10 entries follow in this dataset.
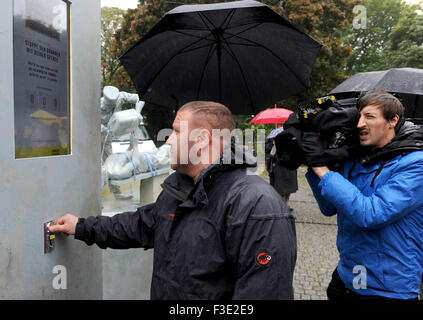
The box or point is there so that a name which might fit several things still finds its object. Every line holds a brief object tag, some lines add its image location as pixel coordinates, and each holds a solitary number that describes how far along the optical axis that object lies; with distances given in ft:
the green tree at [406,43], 75.41
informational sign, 5.20
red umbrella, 29.84
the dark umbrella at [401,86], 12.78
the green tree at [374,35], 89.86
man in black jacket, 4.69
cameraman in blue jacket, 5.86
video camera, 5.98
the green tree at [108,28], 74.90
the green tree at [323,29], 39.73
